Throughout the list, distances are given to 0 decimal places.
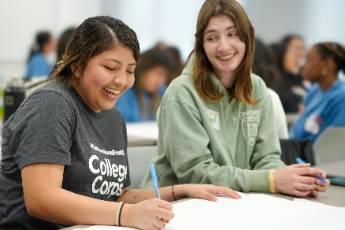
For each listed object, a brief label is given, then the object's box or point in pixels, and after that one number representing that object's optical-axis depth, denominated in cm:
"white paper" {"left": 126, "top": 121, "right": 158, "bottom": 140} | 257
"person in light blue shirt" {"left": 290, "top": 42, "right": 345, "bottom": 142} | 304
